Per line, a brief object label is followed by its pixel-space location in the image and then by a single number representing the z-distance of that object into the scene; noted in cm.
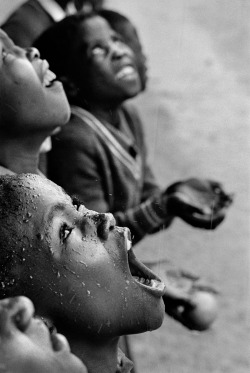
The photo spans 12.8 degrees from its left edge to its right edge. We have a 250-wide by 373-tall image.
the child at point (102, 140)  155
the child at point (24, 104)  118
